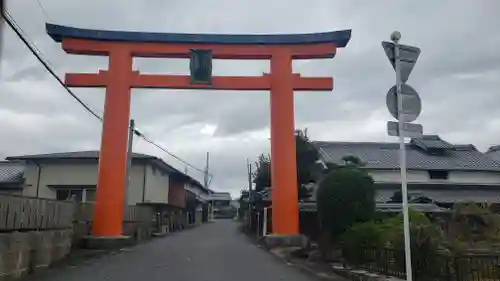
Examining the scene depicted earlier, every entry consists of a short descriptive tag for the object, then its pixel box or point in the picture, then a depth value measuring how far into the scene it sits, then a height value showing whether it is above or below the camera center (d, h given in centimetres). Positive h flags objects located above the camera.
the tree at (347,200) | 1346 +58
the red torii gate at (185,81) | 1978 +573
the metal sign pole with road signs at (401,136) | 643 +115
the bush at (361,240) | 1142 -45
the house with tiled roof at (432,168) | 2702 +313
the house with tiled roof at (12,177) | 2989 +247
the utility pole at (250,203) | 3897 +137
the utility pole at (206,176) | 6994 +612
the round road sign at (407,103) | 675 +165
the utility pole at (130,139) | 2302 +371
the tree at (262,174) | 3631 +347
